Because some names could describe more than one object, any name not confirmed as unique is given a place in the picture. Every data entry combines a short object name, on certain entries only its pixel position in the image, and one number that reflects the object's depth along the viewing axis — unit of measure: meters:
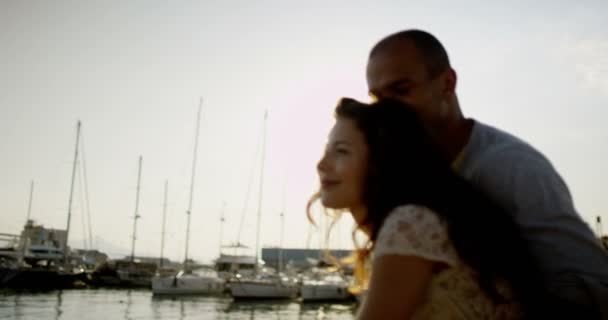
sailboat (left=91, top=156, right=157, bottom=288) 60.00
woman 1.73
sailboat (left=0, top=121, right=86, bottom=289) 51.78
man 2.04
